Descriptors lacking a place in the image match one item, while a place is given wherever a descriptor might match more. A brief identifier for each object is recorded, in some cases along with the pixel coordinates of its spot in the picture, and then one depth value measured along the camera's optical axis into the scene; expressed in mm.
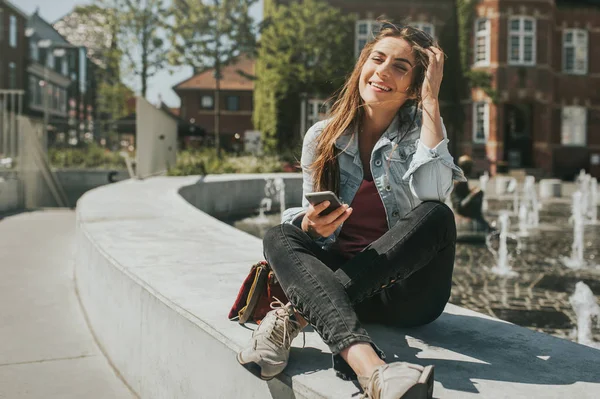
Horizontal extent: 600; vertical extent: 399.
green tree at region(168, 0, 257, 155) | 26328
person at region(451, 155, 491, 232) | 9477
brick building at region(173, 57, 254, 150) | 52594
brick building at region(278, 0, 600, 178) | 30438
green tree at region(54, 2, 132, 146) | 32406
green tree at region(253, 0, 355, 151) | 27797
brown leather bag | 2777
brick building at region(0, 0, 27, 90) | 45812
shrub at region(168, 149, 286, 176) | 17703
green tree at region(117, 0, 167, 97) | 31406
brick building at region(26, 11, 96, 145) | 51719
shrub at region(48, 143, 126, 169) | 23578
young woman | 2354
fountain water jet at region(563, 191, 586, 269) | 7770
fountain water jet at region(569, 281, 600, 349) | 4527
